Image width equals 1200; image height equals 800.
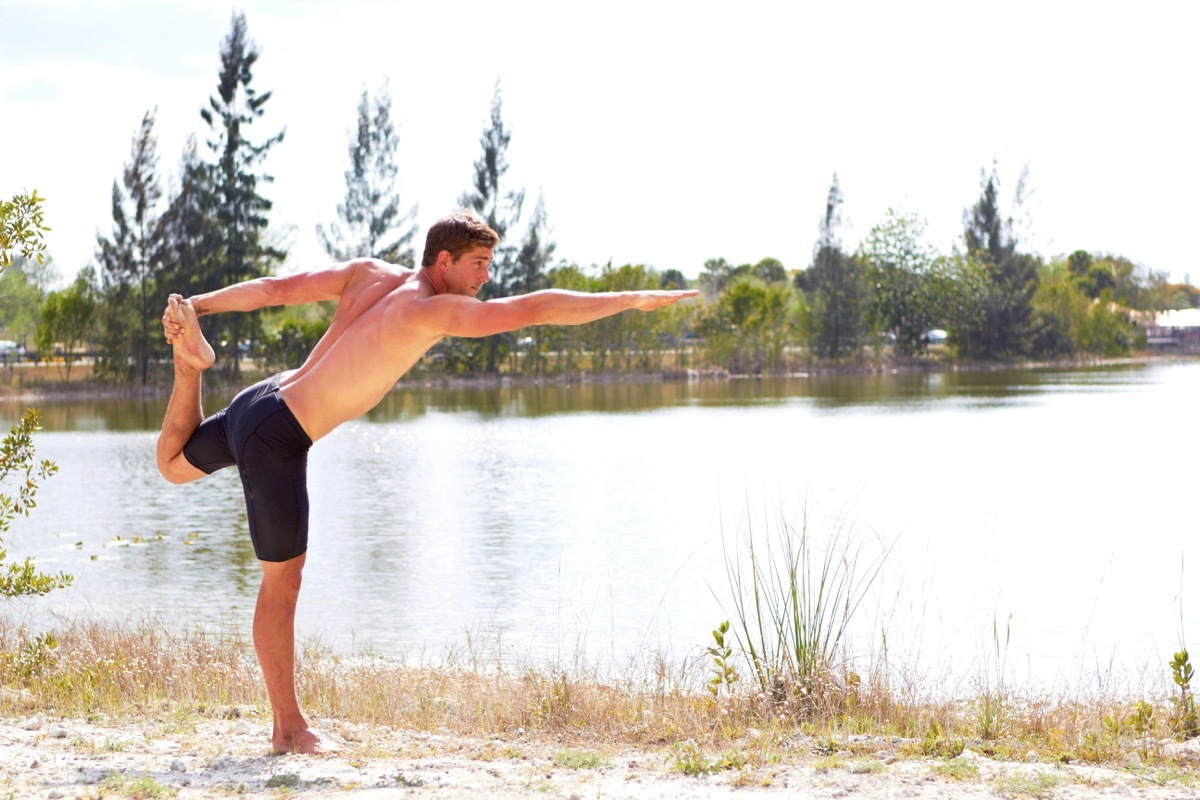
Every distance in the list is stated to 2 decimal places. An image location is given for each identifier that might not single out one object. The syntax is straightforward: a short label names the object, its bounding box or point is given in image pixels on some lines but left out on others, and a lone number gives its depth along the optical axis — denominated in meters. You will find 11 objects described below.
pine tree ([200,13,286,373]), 48.84
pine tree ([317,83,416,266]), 53.06
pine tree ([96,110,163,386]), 46.88
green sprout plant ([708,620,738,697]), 5.50
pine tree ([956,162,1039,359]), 72.88
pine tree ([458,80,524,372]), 56.41
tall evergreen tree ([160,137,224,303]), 48.56
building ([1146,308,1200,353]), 93.38
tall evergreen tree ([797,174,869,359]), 65.81
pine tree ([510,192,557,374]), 57.09
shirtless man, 4.58
